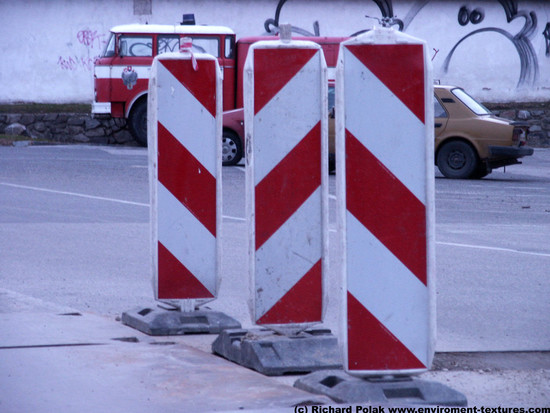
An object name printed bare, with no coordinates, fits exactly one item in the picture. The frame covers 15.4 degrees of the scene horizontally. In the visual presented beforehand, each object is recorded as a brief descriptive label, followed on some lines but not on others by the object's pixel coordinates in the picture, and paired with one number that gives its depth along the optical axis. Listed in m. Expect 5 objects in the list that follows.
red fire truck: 46.21
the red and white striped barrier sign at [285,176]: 9.73
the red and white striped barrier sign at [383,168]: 7.90
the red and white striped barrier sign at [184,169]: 11.25
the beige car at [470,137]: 35.39
